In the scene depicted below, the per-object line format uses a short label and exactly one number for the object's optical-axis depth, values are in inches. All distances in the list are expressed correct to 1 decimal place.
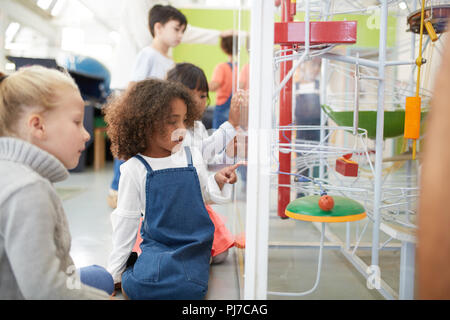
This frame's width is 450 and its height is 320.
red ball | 32.6
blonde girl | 20.8
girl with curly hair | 31.0
